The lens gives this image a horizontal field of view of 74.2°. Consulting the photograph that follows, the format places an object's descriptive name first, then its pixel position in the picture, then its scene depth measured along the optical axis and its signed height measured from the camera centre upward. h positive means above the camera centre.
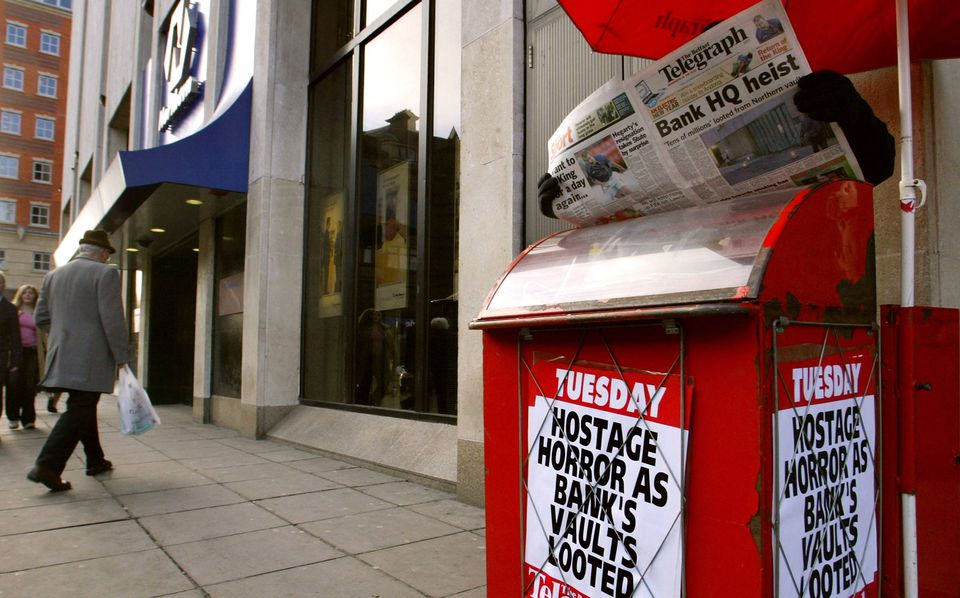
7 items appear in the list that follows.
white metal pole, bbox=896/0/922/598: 1.90 +0.28
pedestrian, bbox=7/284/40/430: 8.22 -0.75
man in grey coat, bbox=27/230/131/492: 4.65 -0.17
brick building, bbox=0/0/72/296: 44.84 +14.43
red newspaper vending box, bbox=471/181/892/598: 1.57 -0.23
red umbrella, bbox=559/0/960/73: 2.20 +1.10
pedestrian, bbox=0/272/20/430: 7.10 -0.20
